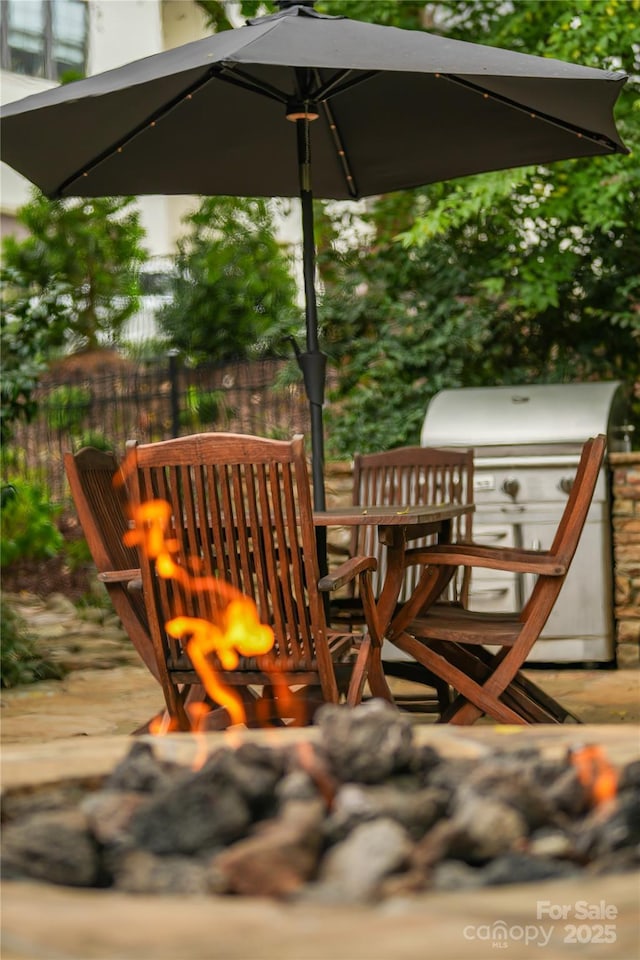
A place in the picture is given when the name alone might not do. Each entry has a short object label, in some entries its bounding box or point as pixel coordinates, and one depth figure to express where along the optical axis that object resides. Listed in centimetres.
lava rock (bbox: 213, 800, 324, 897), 121
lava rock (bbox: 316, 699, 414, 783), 147
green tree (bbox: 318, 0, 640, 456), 655
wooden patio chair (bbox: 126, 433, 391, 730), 292
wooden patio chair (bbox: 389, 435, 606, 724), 351
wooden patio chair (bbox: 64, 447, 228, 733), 338
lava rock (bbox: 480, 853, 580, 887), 123
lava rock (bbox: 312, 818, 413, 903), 120
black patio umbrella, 350
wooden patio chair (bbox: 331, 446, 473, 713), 442
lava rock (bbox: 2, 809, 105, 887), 131
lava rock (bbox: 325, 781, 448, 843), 133
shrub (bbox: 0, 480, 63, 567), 688
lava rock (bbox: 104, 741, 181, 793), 147
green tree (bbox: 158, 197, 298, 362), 1148
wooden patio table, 339
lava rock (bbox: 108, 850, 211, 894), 123
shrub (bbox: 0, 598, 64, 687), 555
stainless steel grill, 570
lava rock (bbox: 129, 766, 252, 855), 132
